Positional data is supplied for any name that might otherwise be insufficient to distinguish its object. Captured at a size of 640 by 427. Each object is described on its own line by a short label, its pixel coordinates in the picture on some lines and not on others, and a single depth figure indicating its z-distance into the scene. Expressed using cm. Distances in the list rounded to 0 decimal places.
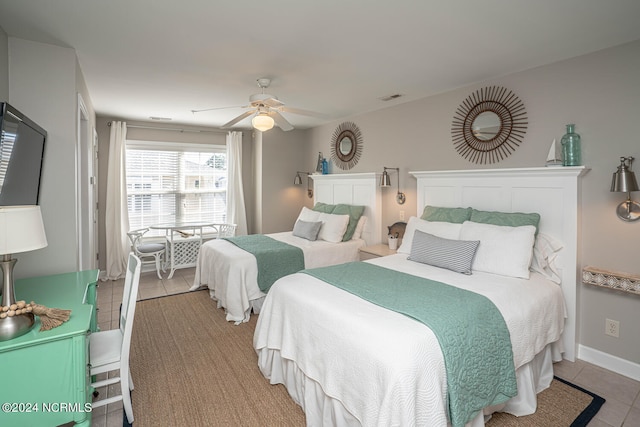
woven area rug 199
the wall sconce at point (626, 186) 224
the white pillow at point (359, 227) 454
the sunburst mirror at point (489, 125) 303
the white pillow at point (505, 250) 251
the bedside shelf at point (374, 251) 377
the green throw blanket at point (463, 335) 160
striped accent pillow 262
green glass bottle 260
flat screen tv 171
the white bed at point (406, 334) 148
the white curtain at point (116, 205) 490
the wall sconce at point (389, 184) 413
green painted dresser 133
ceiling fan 283
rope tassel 145
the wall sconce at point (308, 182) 583
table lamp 138
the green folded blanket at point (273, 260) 352
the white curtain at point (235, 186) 579
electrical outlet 251
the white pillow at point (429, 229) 300
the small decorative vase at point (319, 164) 551
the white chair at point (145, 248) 469
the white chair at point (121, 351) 181
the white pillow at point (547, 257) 267
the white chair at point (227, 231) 561
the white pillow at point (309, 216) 465
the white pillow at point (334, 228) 426
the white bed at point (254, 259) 341
